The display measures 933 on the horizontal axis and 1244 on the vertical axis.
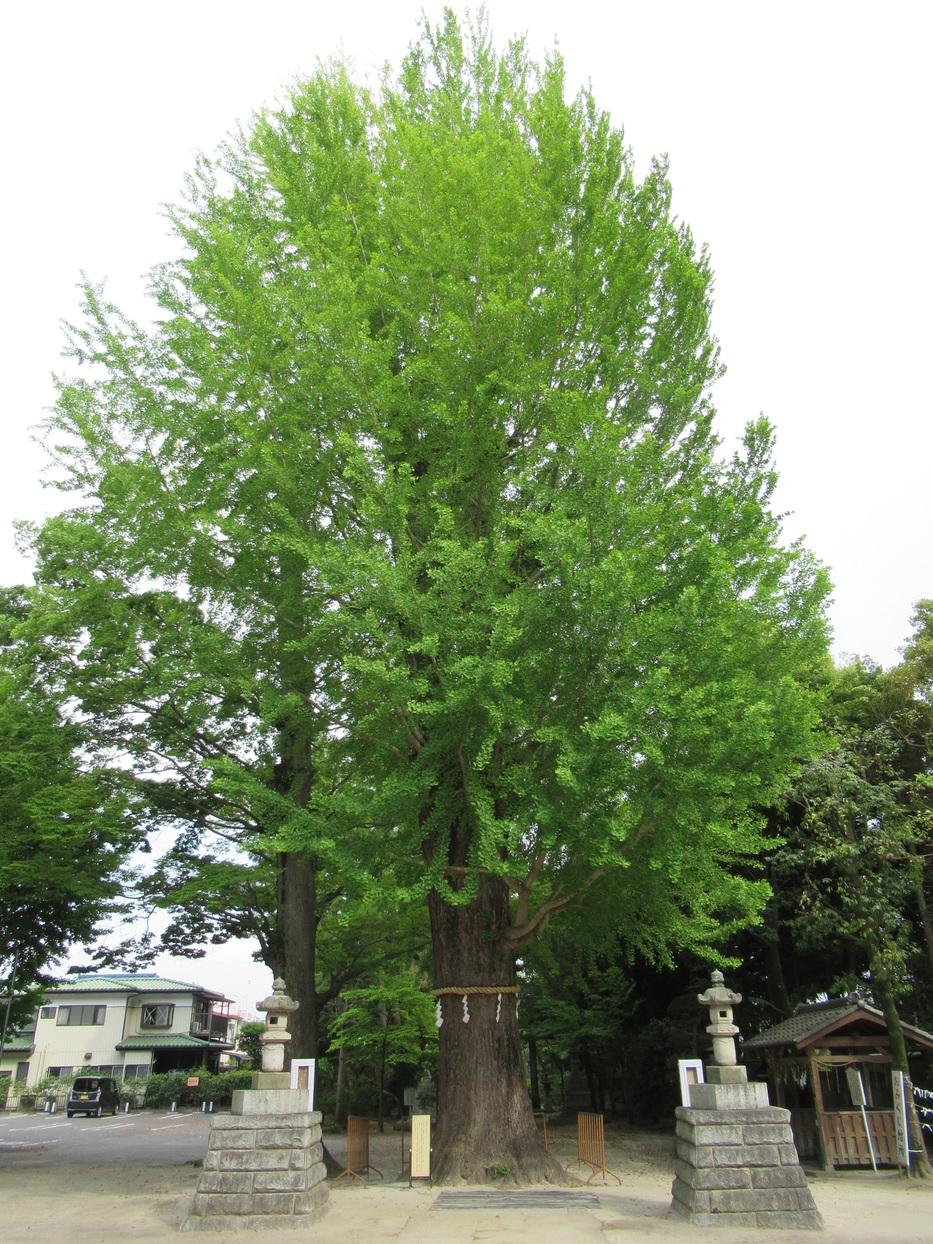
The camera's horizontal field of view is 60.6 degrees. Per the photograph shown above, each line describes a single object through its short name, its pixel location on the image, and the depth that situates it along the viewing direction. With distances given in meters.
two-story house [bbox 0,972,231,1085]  38.19
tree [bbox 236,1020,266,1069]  37.52
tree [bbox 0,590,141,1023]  10.94
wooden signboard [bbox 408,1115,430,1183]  8.96
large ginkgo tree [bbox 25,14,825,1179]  7.49
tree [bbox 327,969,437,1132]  19.30
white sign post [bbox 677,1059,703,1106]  8.11
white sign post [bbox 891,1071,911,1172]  11.86
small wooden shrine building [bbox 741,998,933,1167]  12.62
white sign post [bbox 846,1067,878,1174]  12.52
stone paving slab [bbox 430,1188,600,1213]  7.67
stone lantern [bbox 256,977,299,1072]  8.11
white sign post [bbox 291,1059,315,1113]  8.09
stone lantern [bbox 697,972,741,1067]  8.16
